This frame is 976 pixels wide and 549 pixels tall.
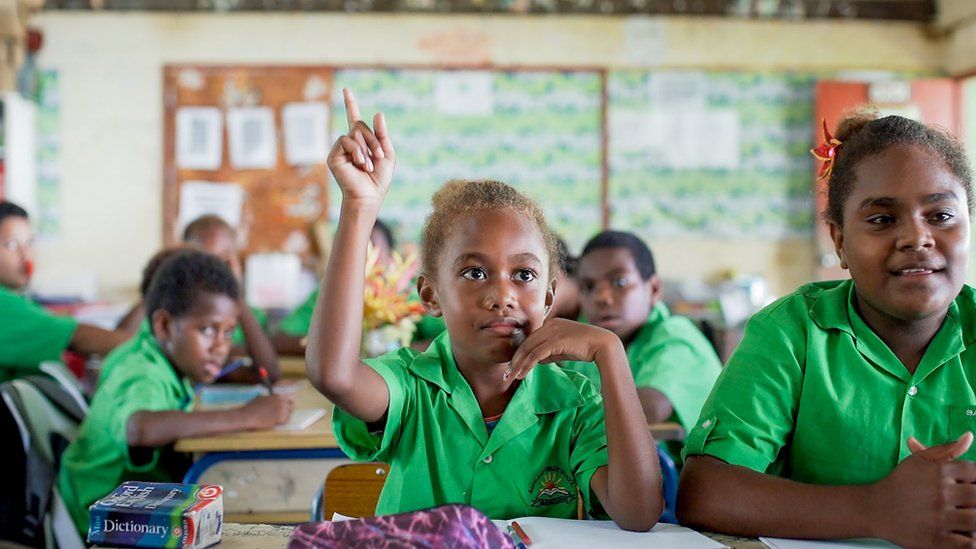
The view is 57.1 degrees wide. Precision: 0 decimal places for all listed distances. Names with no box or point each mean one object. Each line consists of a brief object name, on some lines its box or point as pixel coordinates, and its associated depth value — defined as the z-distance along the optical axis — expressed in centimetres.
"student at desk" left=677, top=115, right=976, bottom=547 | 121
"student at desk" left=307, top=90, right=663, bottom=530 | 119
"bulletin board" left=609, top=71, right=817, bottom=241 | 554
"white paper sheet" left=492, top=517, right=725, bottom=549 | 109
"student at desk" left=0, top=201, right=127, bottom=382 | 296
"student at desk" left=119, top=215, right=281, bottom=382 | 312
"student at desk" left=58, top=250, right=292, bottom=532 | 215
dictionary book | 107
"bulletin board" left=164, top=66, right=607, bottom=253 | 540
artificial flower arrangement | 272
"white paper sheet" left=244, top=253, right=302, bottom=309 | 531
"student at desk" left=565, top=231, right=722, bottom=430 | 221
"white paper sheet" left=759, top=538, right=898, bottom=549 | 109
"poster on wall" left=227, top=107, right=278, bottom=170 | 540
